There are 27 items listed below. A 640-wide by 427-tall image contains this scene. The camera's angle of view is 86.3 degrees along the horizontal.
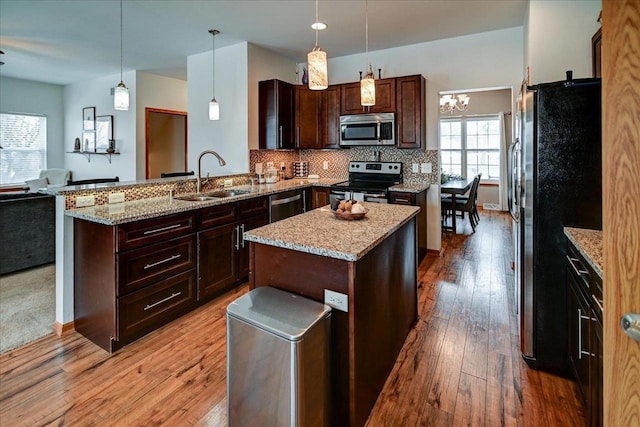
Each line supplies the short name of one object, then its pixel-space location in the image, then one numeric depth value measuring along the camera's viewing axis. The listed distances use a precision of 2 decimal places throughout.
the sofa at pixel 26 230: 3.64
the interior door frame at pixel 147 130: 6.06
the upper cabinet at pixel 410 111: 4.28
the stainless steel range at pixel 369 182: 4.22
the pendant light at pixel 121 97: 3.10
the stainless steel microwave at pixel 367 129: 4.41
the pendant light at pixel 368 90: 2.46
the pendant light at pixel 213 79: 4.01
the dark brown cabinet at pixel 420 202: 4.07
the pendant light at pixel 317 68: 2.07
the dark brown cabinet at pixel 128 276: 2.31
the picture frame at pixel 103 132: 6.29
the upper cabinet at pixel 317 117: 4.81
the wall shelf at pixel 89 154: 6.31
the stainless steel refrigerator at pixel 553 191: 1.85
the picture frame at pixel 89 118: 6.61
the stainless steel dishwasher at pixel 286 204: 3.88
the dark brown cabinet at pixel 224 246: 2.96
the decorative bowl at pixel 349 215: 2.22
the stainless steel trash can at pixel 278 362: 1.33
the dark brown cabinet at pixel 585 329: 1.35
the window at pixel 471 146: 8.40
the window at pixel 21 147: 6.60
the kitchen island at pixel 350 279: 1.57
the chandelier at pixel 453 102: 6.99
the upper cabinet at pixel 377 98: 4.39
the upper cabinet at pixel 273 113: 4.59
